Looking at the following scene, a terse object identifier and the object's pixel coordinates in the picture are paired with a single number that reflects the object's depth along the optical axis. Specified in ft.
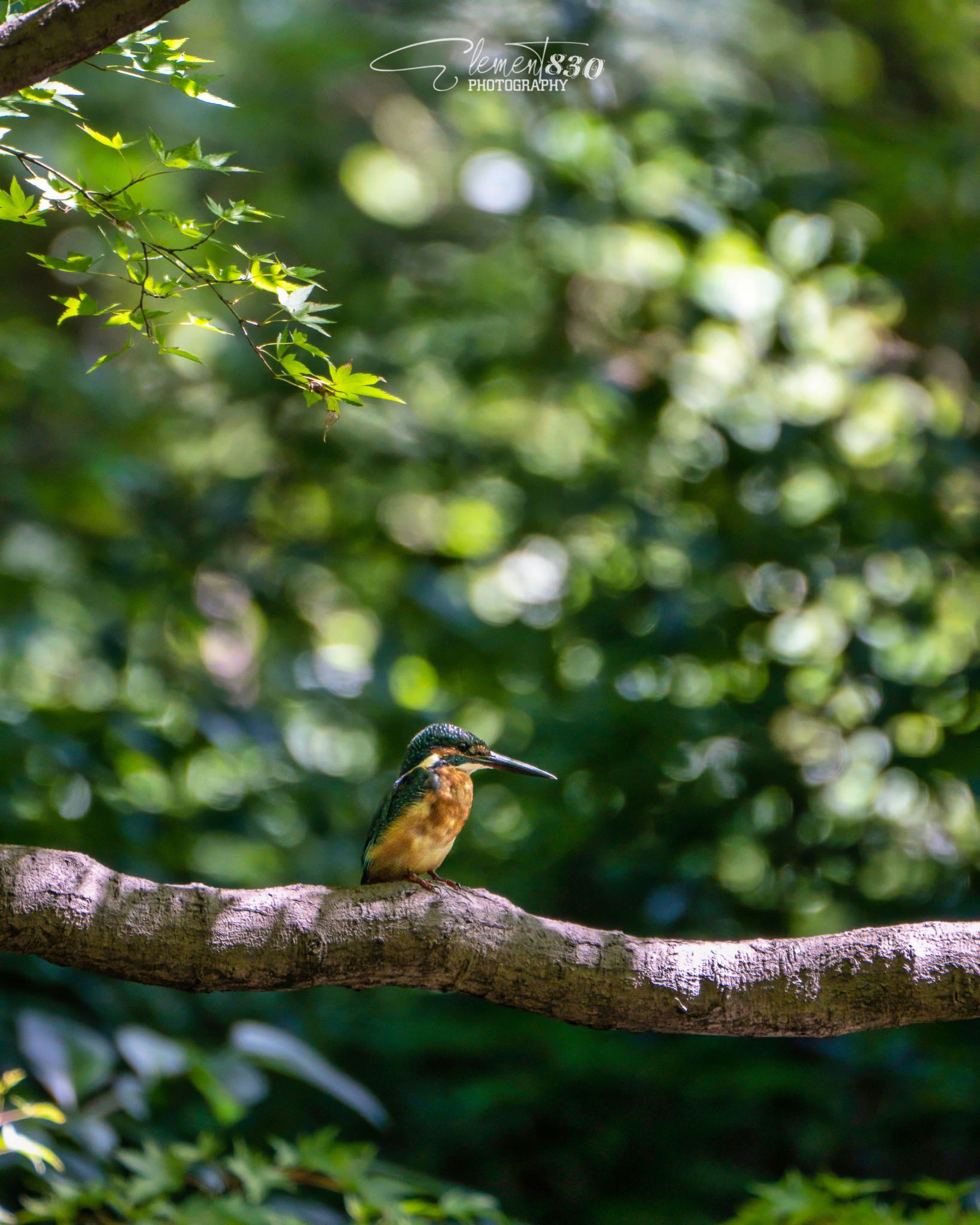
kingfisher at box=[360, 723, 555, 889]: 31.20
